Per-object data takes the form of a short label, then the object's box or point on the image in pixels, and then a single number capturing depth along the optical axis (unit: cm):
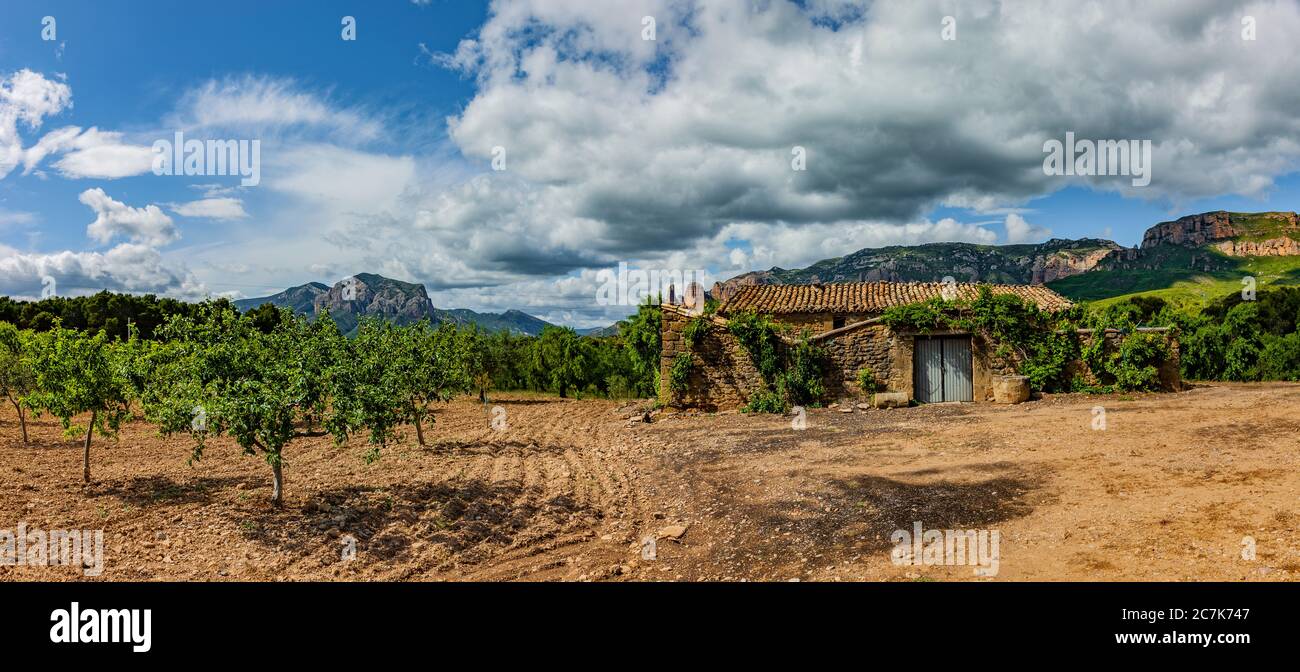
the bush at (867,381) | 1955
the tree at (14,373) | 1420
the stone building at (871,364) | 1959
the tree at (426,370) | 1252
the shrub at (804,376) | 1958
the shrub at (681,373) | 1997
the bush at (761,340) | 1975
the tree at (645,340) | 2330
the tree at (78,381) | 961
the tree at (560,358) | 2977
